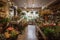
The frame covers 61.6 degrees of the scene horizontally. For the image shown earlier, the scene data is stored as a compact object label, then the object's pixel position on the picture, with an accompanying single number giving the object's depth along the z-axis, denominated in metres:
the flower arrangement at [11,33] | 1.84
